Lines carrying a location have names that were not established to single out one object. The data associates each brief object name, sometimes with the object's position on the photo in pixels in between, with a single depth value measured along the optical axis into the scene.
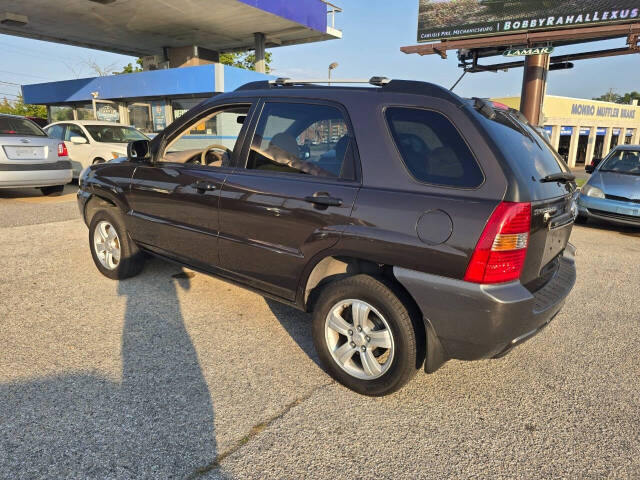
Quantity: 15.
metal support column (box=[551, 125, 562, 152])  33.88
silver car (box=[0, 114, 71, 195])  8.13
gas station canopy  15.62
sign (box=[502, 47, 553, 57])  15.36
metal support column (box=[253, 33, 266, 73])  19.80
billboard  14.67
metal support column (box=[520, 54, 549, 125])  15.48
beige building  33.66
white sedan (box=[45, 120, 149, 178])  10.62
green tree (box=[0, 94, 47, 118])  50.19
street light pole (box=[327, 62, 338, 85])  23.84
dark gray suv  2.29
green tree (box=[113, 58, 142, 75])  40.53
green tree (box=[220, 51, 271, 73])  36.21
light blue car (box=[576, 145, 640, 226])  7.54
